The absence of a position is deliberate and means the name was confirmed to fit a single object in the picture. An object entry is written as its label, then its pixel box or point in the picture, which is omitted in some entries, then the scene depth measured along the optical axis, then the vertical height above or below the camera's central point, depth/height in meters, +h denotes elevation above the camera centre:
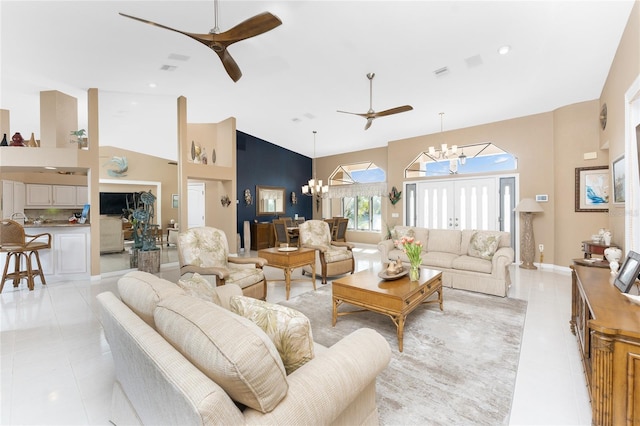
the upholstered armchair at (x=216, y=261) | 3.18 -0.61
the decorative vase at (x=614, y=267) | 2.29 -0.47
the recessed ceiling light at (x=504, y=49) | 3.65 +2.08
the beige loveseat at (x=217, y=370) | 0.86 -0.56
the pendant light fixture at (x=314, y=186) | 7.93 +0.70
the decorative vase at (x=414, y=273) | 3.05 -0.68
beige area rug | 1.77 -1.23
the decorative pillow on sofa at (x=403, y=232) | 5.04 -0.39
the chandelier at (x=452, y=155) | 4.87 +1.00
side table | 3.98 -0.69
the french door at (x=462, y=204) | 6.18 +0.15
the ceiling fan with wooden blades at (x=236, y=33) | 2.18 +1.47
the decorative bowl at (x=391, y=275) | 3.03 -0.70
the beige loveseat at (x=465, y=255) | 3.92 -0.72
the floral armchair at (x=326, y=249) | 4.61 -0.66
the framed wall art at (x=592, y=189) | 4.89 +0.36
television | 8.84 +0.32
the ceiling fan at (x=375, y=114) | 4.02 +1.43
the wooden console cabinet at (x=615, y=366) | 1.29 -0.74
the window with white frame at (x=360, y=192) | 8.73 +0.59
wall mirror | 8.66 +0.35
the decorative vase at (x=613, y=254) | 2.53 -0.40
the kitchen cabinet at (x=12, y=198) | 6.16 +0.33
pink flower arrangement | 3.11 -0.43
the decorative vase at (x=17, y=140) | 4.70 +1.21
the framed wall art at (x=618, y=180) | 3.33 +0.36
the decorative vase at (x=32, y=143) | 4.83 +1.20
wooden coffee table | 2.56 -0.80
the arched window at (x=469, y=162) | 6.23 +1.14
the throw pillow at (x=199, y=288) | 1.62 -0.46
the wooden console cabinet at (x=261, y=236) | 8.34 -0.73
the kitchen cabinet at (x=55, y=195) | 6.97 +0.45
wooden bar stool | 4.15 -0.52
